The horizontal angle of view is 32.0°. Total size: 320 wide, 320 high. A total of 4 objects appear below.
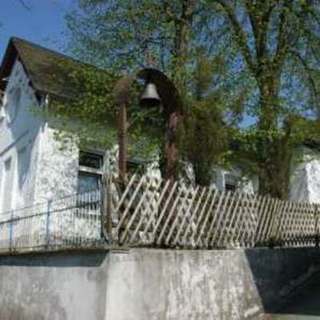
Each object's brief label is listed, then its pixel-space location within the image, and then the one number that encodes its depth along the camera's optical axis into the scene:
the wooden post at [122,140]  9.32
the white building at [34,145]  17.14
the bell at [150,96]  9.65
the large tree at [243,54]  15.75
